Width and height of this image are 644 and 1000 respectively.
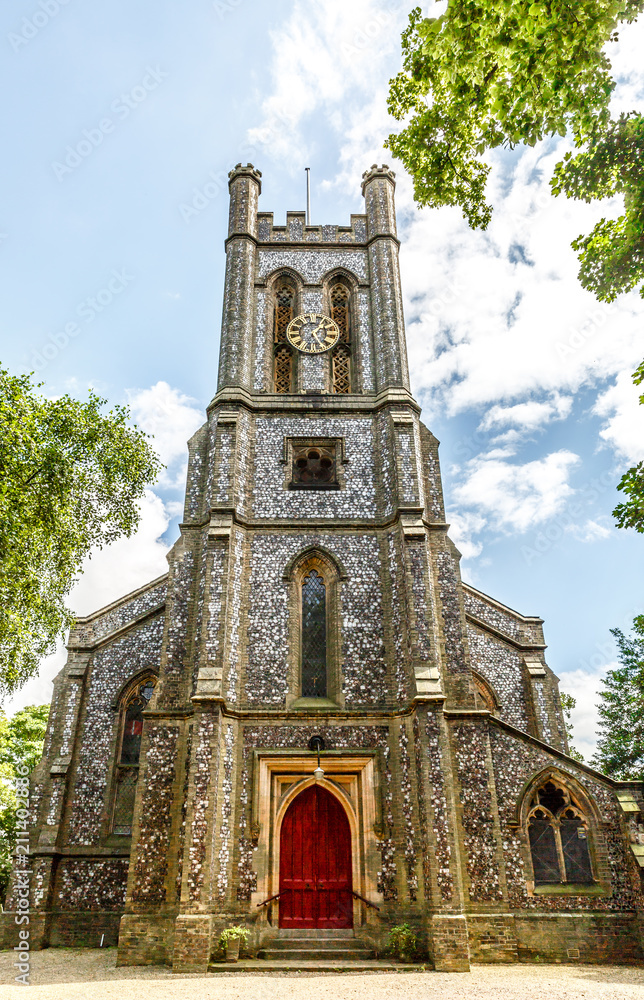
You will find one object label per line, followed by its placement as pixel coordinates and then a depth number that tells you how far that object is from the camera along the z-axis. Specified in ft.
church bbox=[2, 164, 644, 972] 40.98
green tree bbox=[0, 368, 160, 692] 39.29
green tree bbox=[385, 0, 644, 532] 23.04
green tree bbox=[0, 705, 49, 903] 75.56
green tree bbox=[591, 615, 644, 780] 98.56
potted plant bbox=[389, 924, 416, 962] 38.65
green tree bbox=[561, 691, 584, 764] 110.63
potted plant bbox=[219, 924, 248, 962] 38.37
